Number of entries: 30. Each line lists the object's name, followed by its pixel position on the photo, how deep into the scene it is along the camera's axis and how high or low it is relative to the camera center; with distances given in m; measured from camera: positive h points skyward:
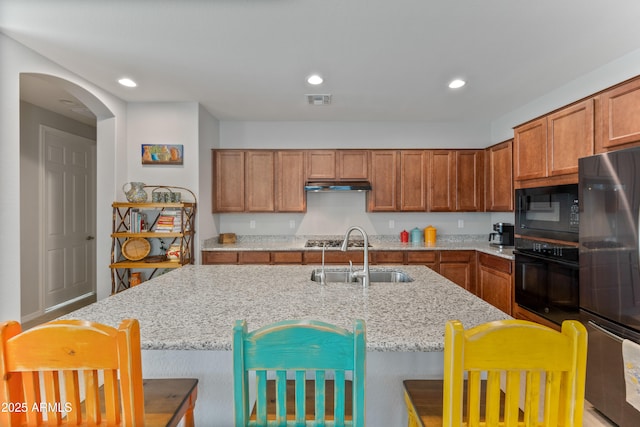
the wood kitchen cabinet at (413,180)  4.20 +0.41
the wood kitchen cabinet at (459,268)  3.83 -0.69
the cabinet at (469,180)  4.18 +0.41
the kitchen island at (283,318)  1.12 -0.43
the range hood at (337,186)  3.96 +0.32
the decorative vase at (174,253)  3.40 -0.45
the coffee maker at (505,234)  3.85 -0.28
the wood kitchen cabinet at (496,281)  3.22 -0.76
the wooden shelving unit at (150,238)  3.32 -0.30
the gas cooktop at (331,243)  3.98 -0.42
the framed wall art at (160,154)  3.58 +0.65
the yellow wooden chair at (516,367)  0.81 -0.40
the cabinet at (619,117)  2.02 +0.63
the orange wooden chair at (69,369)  0.83 -0.42
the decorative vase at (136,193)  3.36 +0.20
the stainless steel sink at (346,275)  2.30 -0.48
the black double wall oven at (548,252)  2.39 -0.34
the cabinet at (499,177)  3.62 +0.41
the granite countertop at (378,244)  3.74 -0.43
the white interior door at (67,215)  3.97 -0.05
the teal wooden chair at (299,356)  0.83 -0.38
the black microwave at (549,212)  2.42 -0.01
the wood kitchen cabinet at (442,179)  4.18 +0.42
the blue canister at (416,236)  4.36 -0.34
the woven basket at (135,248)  3.37 -0.39
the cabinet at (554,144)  2.40 +0.56
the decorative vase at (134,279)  3.43 -0.73
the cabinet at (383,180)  4.19 +0.41
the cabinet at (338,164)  4.19 +0.62
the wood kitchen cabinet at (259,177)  4.16 +0.45
